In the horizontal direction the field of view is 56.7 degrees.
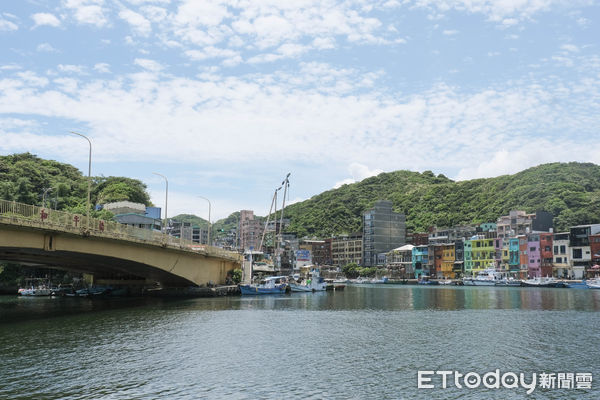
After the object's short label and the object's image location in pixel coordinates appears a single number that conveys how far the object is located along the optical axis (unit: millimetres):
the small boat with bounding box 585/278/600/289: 123600
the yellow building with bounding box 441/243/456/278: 187500
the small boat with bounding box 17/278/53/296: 89125
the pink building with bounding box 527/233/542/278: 153250
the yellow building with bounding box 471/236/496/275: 174000
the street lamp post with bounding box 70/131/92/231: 52569
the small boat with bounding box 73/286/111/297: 89188
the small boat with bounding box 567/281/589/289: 128212
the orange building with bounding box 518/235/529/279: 156875
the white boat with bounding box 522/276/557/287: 135125
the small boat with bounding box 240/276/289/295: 91312
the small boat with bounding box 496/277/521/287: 143625
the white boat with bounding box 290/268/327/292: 104569
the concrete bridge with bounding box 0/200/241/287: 46219
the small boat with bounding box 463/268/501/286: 151112
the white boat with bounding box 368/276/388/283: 192875
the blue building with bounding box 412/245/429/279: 196512
